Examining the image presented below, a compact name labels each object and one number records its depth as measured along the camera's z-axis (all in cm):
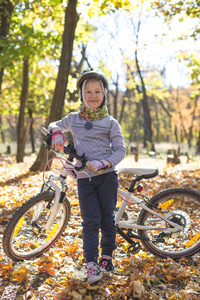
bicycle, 280
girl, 254
